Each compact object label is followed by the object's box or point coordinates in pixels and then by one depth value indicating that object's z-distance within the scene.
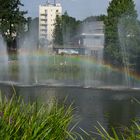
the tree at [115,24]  38.88
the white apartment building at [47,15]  142.38
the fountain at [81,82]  16.59
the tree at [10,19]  68.19
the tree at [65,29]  83.94
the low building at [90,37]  62.88
